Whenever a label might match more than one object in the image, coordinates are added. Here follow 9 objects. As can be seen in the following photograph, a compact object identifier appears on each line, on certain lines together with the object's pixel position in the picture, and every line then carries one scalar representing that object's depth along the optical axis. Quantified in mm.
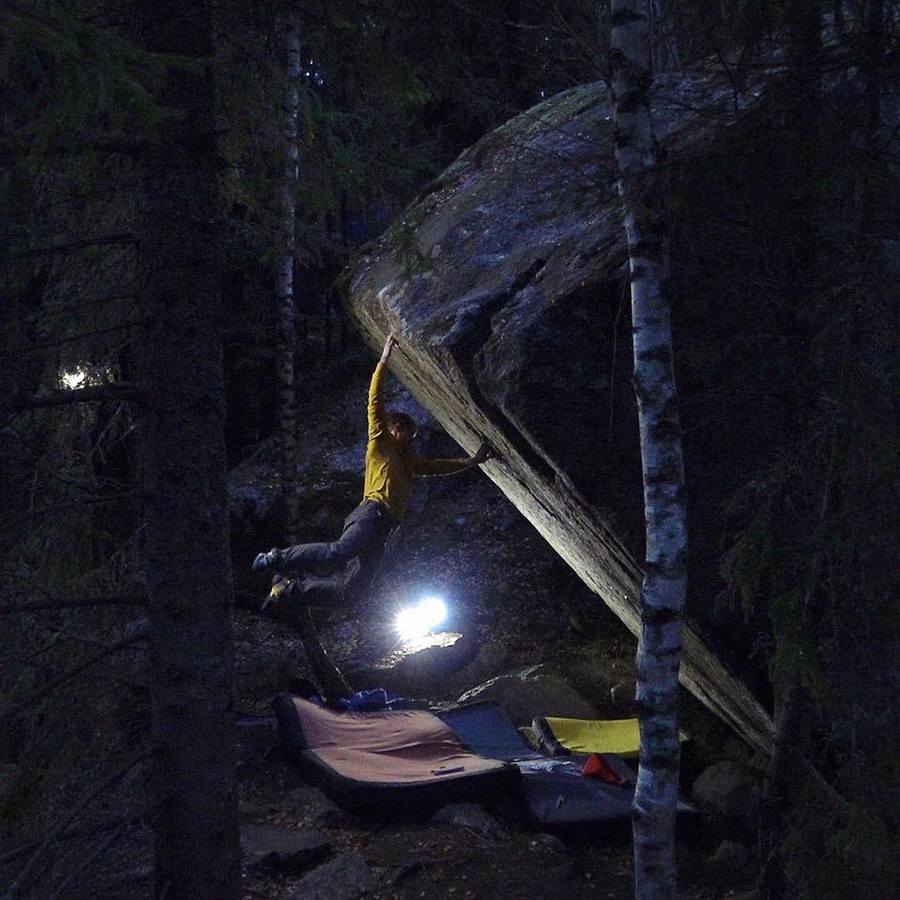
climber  8867
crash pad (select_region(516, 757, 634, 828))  7664
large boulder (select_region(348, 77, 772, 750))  6434
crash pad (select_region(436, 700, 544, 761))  9148
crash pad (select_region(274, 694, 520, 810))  7789
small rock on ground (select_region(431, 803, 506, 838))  7703
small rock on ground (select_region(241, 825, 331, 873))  6991
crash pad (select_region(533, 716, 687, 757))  9281
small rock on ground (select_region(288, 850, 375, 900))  6598
